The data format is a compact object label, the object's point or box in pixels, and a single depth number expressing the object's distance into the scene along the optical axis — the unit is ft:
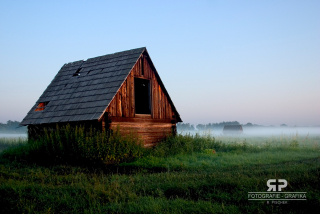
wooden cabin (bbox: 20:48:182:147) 47.09
